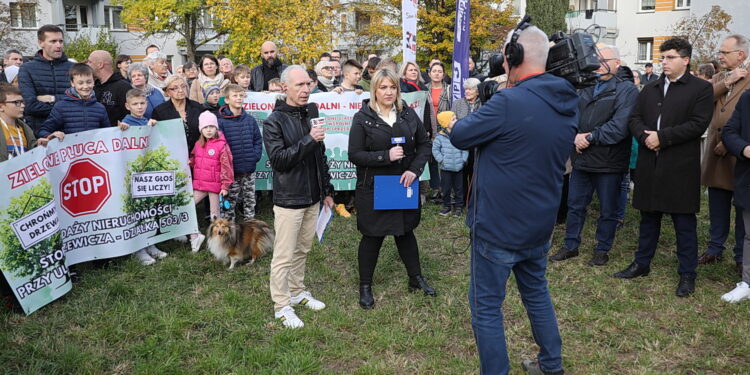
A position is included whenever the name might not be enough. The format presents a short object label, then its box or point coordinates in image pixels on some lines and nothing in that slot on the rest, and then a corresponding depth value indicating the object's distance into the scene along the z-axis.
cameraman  3.17
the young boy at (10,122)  5.05
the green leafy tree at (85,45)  34.81
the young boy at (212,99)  7.71
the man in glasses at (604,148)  5.83
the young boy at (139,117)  6.50
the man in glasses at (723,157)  5.68
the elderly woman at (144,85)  7.36
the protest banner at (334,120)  8.70
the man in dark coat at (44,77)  6.40
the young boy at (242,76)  8.90
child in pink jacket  7.06
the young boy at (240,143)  7.48
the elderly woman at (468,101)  8.00
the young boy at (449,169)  8.52
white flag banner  8.34
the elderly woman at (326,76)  9.85
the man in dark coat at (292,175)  4.53
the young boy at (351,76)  8.77
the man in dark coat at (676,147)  5.22
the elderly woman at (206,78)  8.59
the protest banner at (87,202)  4.90
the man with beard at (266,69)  9.66
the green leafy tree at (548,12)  30.45
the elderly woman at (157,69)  8.53
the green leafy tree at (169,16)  30.17
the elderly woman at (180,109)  7.19
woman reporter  5.02
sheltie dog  6.17
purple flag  7.24
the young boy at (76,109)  5.80
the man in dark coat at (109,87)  7.21
